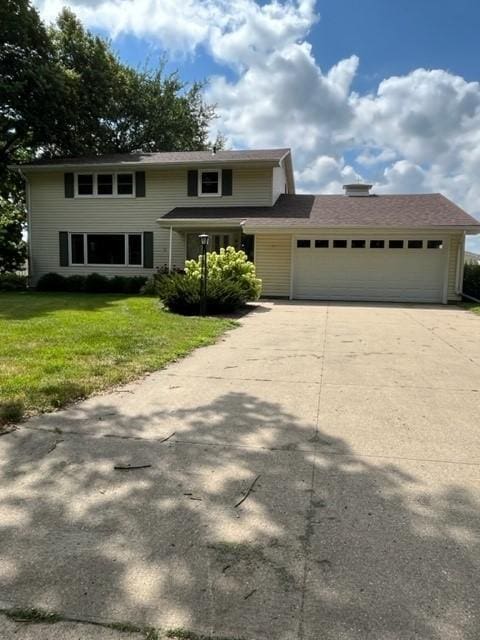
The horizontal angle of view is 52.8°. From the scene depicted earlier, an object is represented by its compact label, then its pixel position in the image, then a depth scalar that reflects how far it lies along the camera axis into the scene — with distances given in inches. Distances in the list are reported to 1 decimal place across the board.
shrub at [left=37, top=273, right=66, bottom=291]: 769.6
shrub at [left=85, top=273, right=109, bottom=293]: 746.8
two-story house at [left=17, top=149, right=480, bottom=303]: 652.7
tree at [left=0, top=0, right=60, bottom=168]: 786.8
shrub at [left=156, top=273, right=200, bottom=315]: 456.8
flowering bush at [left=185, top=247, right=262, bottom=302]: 530.0
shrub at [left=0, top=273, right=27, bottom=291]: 767.1
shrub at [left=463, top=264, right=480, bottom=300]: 658.8
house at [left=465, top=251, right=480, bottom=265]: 969.1
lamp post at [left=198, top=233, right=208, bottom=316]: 447.5
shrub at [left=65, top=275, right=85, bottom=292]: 758.5
